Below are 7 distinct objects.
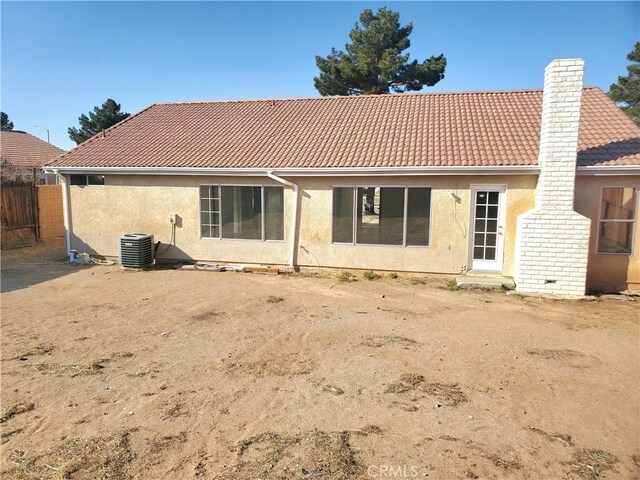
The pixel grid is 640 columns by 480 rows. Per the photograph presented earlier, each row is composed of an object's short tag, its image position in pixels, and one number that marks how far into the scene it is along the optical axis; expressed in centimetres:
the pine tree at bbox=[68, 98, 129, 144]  3144
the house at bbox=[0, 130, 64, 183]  2720
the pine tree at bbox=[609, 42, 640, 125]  2859
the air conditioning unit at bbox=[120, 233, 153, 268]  1197
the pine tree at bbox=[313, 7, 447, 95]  2741
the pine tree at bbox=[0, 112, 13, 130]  4824
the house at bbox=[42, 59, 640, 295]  948
